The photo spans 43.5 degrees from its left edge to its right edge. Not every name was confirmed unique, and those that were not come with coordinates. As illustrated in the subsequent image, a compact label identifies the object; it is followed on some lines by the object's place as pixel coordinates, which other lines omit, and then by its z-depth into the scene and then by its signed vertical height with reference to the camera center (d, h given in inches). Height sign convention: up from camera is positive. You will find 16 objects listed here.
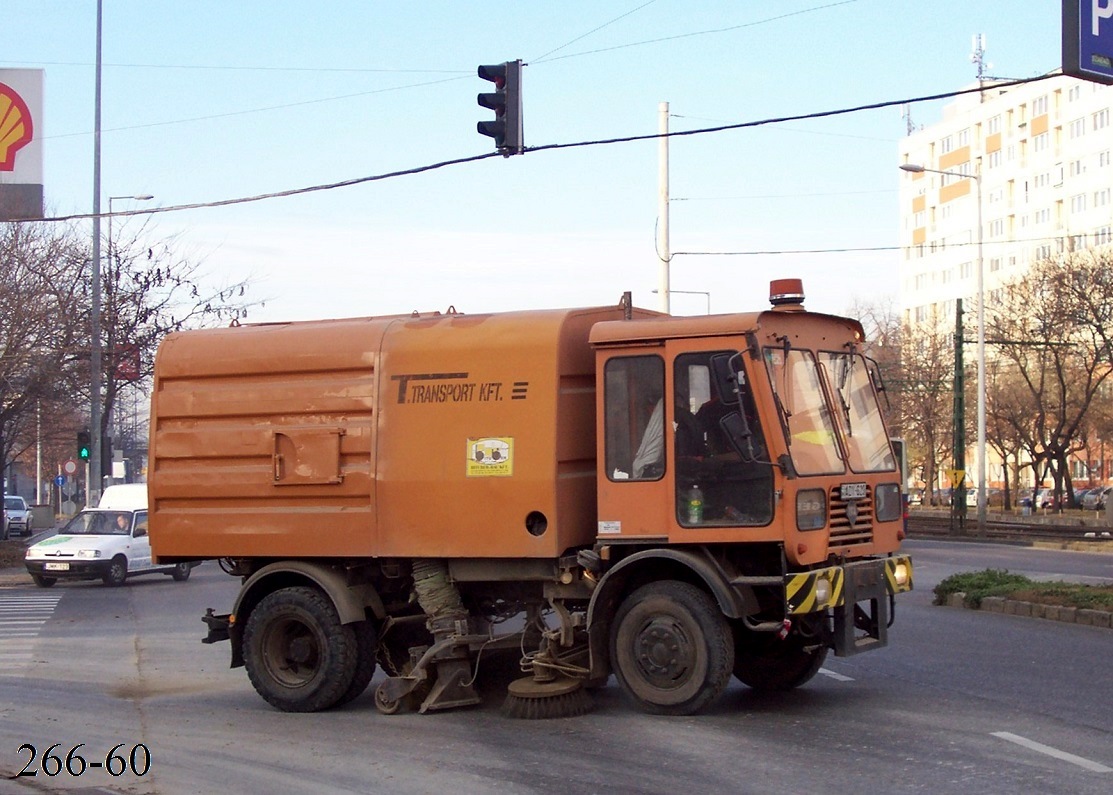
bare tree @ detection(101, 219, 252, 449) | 1603.1 +167.8
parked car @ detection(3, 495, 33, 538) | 2321.1 -98.9
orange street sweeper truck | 378.3 -10.2
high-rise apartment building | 3518.7 +793.0
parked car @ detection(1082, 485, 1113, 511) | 2635.3 -66.2
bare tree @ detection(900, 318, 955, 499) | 2464.6 +121.0
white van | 1088.2 -67.3
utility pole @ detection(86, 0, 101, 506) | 1341.0 +105.7
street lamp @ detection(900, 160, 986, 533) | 1793.8 +86.0
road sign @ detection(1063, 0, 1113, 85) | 493.7 +152.1
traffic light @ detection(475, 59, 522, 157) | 615.5 +157.7
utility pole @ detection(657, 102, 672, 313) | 951.6 +175.7
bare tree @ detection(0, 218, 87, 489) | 1330.0 +138.9
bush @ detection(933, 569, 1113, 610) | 635.5 -61.1
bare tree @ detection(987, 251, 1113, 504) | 2084.2 +194.2
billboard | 1342.3 +315.7
